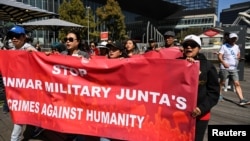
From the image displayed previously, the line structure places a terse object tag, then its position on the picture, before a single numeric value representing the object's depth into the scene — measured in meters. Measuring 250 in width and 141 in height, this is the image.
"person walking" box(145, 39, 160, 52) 8.17
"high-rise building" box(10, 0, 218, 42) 89.38
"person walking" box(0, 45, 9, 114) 5.05
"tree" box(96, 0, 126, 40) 51.41
